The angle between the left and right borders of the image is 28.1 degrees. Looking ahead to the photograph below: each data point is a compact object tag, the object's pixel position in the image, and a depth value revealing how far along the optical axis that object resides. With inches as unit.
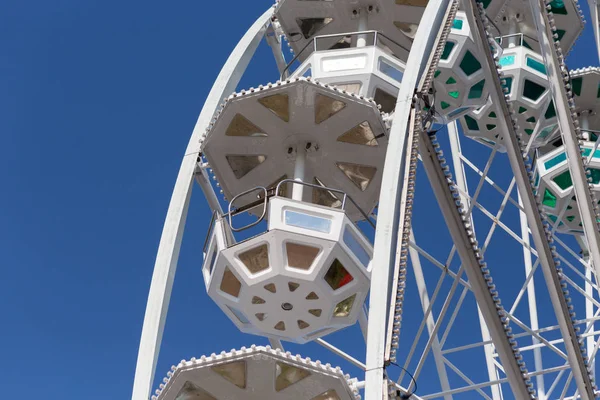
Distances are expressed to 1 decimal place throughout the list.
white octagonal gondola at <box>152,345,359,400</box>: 519.2
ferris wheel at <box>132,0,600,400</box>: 529.3
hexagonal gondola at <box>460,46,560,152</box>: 914.1
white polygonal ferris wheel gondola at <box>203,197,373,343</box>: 569.6
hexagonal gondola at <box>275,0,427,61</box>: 781.9
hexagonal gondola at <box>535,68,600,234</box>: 993.5
